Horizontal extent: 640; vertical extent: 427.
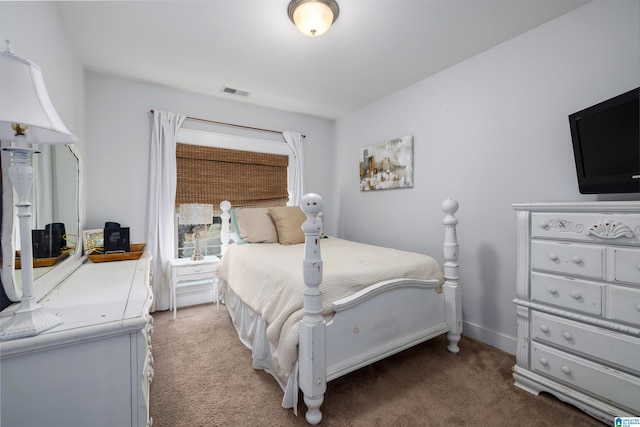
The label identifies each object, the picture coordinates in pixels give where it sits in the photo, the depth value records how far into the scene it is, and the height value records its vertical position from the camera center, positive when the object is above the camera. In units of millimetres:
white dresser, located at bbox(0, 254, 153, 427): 782 -481
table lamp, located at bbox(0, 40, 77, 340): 754 +246
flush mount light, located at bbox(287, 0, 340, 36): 1729 +1261
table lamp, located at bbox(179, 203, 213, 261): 2928 -36
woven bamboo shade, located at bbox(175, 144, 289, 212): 3201 +443
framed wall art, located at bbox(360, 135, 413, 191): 3023 +544
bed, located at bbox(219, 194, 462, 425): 1458 -607
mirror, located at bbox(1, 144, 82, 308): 976 +11
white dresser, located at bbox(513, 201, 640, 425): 1365 -524
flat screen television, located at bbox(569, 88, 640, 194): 1451 +362
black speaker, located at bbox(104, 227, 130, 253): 2133 -206
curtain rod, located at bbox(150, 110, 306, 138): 3206 +1084
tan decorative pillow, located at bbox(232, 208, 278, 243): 2976 -145
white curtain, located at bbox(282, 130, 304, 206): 3822 +594
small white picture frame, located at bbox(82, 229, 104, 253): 2214 -212
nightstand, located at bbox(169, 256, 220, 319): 2779 -595
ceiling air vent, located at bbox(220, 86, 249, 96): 3074 +1382
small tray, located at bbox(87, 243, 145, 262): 1943 -311
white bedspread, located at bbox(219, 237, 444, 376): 1571 -438
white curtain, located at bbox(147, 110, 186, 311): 2971 +162
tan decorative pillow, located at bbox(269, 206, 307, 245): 2975 -126
